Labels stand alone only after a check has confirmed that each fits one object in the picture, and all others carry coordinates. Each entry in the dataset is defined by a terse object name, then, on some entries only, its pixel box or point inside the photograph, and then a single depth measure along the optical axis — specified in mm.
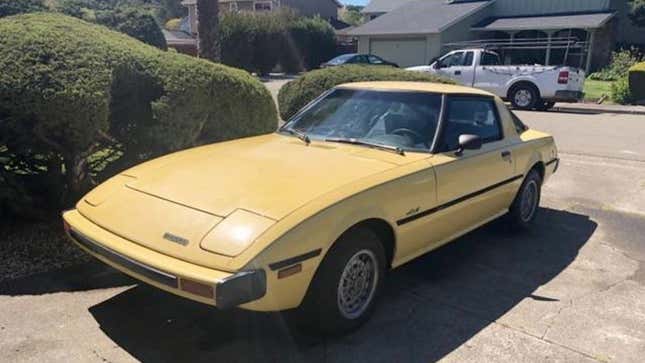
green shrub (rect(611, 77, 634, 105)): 19391
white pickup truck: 16266
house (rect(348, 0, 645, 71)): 27891
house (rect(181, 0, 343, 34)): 46031
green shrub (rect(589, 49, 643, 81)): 25031
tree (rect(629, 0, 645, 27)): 27641
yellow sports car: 2766
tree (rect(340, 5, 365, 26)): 65500
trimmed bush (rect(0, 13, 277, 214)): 4121
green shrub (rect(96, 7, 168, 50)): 16578
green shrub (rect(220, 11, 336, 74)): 32094
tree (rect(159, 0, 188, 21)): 87875
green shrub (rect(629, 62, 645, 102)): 19062
